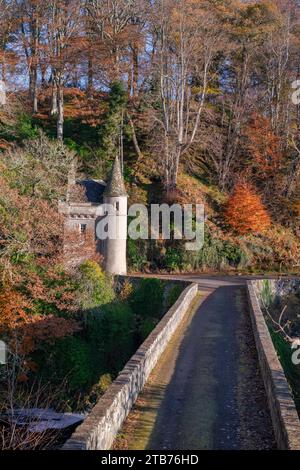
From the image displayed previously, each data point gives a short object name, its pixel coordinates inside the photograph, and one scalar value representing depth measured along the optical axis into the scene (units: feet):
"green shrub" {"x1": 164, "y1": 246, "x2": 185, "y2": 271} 112.37
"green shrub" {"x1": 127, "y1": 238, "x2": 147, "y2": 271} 110.63
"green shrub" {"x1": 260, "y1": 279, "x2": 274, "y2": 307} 86.30
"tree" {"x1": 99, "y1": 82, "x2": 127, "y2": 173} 129.08
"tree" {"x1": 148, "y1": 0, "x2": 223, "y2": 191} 122.21
